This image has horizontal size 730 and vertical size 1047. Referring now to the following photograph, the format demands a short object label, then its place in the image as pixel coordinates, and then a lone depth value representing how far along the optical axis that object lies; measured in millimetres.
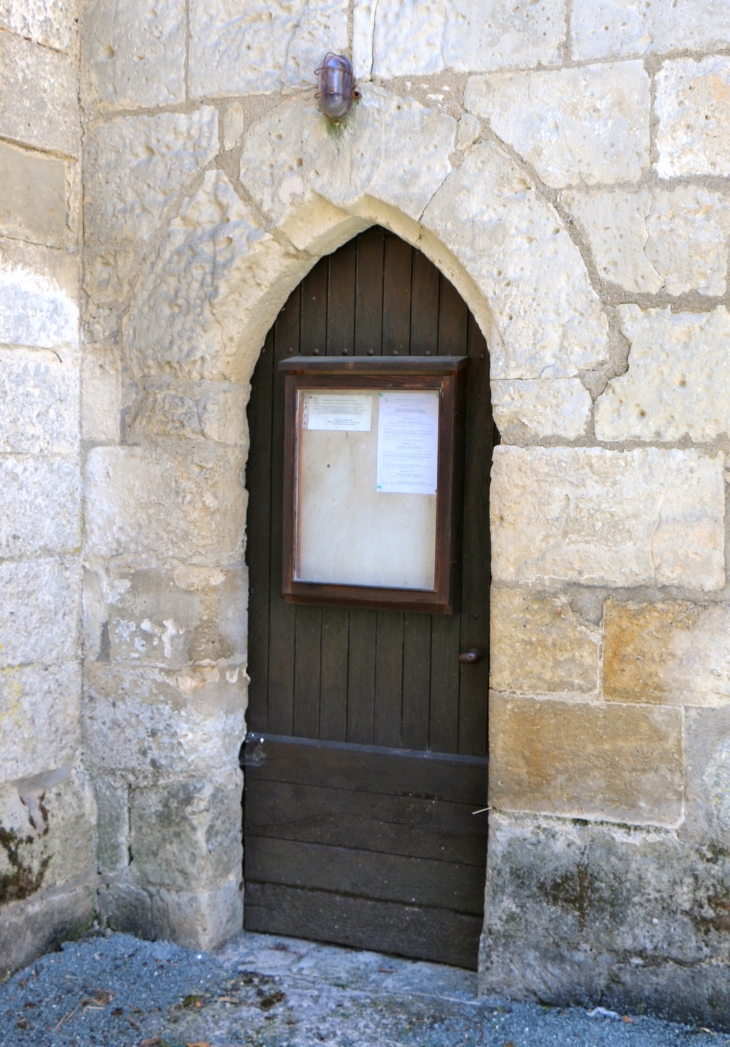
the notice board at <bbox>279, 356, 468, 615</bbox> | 3000
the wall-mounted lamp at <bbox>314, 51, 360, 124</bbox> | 2779
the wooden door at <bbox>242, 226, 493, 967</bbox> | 3084
